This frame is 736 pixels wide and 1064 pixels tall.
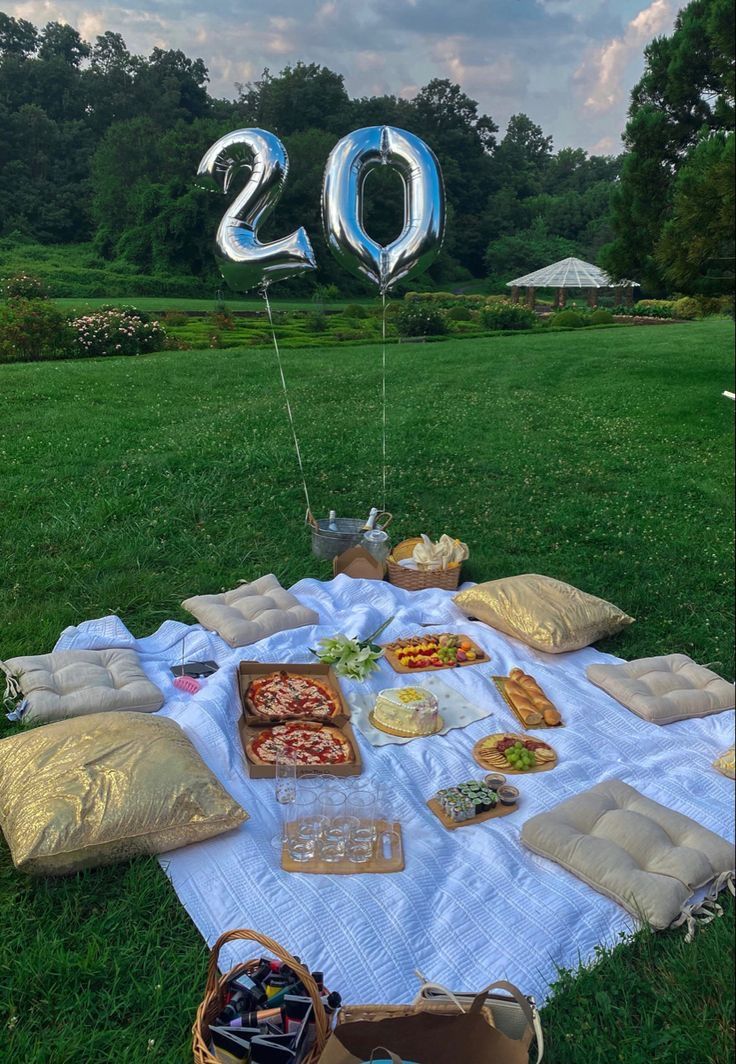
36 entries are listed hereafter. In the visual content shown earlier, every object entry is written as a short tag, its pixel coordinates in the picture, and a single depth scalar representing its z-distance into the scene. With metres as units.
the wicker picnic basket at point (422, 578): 5.59
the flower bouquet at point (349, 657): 4.44
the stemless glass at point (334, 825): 3.05
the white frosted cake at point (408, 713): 3.91
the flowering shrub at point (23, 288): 16.30
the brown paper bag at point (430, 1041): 2.04
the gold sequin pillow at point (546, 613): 4.61
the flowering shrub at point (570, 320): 14.73
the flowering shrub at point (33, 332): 12.99
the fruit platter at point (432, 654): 4.61
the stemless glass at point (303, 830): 3.07
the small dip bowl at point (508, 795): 3.43
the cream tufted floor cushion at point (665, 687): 3.91
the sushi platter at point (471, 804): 3.32
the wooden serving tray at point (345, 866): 2.98
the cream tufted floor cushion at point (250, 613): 4.78
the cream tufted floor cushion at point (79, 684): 3.87
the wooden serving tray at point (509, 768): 3.66
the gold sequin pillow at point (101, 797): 2.89
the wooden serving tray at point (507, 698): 4.01
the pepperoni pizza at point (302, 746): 3.63
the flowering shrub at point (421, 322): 17.81
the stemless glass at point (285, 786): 3.31
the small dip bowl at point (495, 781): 3.55
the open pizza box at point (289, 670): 4.32
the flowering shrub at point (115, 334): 13.84
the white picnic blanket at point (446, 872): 2.65
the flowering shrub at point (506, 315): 17.23
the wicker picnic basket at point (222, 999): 2.13
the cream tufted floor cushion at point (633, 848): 2.77
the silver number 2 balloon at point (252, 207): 4.65
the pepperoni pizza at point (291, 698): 4.00
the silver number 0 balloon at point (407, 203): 3.87
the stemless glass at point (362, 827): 3.04
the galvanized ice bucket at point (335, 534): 6.01
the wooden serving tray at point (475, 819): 3.30
